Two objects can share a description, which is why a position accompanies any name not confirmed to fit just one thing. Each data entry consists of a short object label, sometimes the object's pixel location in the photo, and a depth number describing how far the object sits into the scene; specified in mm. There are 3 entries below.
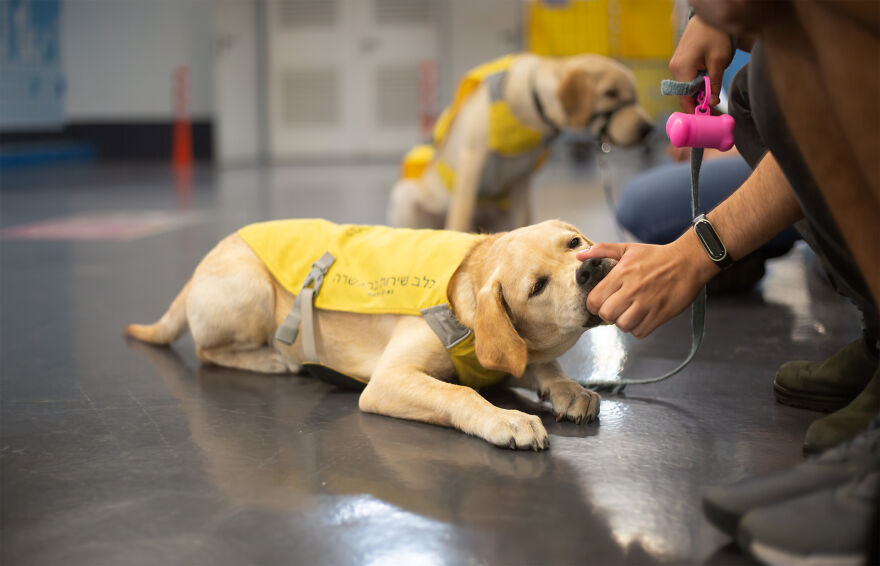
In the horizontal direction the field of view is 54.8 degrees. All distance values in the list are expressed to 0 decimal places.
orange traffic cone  12609
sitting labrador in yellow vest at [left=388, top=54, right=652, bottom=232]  3768
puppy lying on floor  1753
